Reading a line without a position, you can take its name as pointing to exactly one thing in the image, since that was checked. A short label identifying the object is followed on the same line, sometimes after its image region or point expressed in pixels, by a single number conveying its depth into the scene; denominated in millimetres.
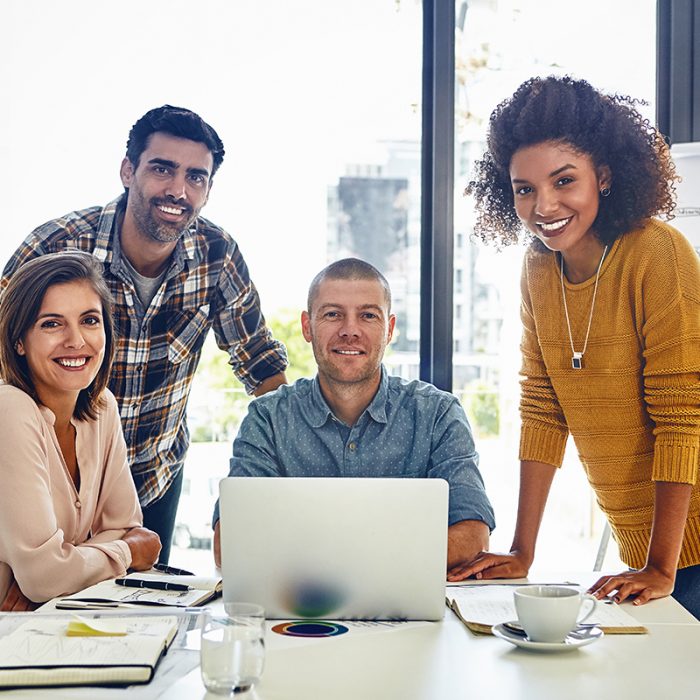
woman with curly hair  1681
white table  1049
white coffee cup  1187
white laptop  1271
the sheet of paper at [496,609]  1316
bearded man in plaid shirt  2385
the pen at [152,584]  1486
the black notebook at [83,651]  1065
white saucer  1181
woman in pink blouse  1641
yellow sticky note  1181
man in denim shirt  2010
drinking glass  1037
